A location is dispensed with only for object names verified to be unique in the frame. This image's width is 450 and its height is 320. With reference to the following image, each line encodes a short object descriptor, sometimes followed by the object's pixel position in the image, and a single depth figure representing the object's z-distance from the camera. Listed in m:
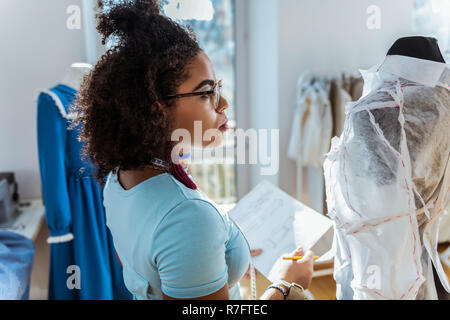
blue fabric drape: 1.01
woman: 0.51
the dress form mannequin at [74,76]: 1.35
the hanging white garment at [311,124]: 1.75
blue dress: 1.24
